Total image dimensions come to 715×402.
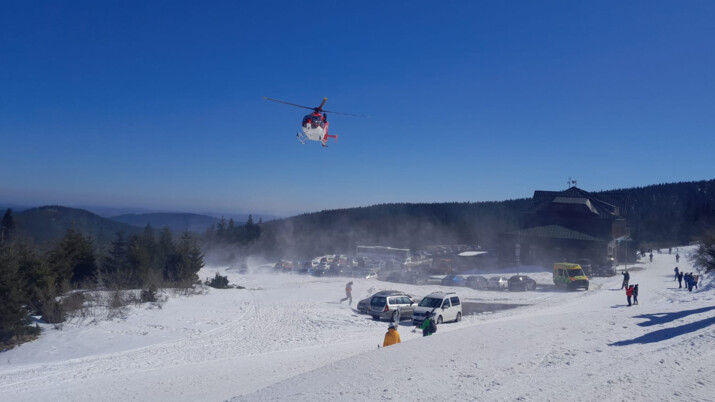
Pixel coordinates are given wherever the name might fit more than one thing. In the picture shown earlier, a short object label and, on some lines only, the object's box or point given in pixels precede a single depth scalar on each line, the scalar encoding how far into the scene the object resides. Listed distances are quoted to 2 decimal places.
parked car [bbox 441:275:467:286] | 38.34
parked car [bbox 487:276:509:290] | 36.25
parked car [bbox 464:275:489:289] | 36.87
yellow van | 34.16
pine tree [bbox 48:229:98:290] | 25.97
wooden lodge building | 48.62
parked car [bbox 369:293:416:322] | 22.92
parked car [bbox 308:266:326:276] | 50.49
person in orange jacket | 11.91
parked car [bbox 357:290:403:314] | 24.79
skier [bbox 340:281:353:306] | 28.28
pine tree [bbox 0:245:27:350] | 16.30
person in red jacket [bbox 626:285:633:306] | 22.27
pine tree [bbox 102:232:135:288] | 28.83
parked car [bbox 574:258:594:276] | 42.91
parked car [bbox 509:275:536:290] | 35.47
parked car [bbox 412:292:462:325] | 20.64
